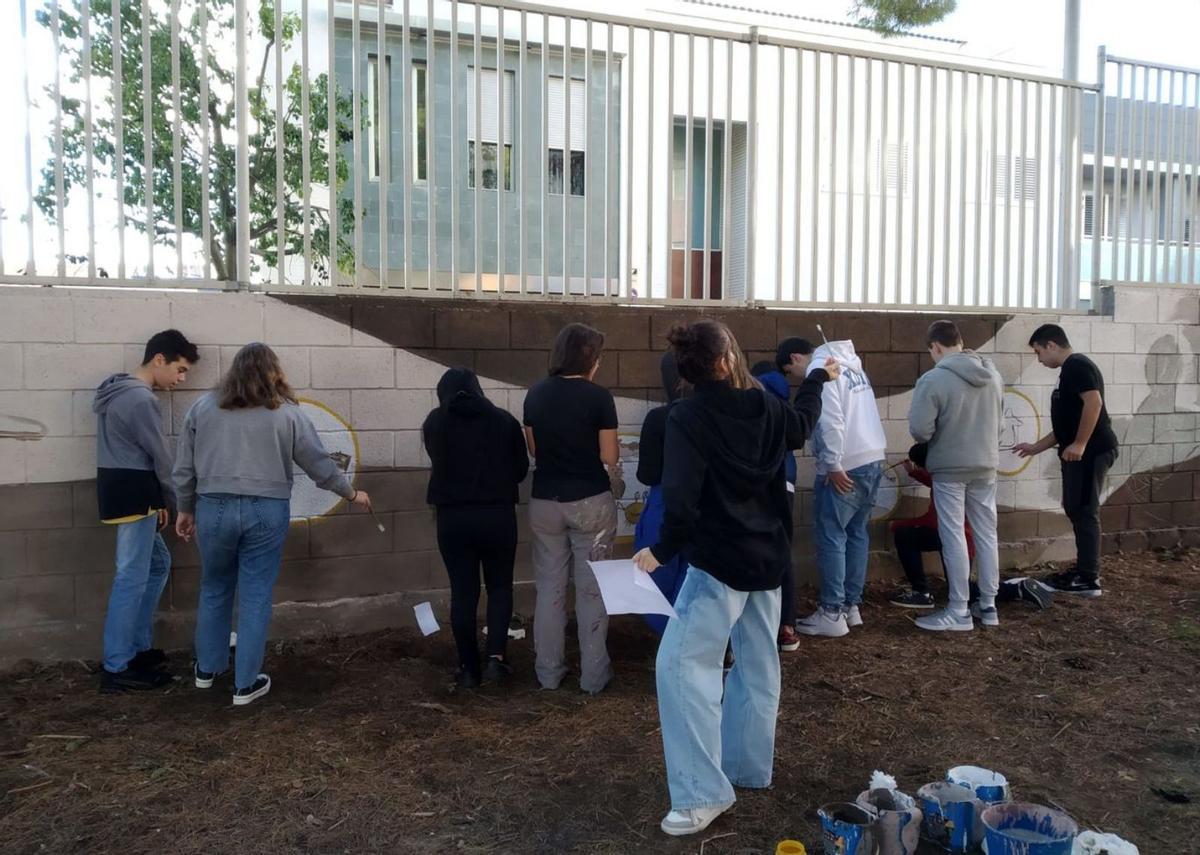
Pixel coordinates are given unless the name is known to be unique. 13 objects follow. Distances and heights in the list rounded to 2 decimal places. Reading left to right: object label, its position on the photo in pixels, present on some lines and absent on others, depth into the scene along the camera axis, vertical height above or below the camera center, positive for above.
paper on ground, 5.03 -1.46
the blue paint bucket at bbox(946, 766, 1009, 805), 3.14 -1.50
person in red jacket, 5.81 -1.20
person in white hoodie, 5.20 -0.65
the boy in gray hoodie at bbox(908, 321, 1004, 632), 5.36 -0.57
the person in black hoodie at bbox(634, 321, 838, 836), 3.12 -0.64
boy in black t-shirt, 5.97 -0.54
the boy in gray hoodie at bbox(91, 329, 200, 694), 4.38 -0.65
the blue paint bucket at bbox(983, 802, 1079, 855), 2.67 -1.44
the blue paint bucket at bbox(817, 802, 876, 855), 2.79 -1.47
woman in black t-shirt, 4.40 -0.67
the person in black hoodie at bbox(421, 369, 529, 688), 4.39 -0.63
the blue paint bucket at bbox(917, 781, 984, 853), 2.96 -1.52
